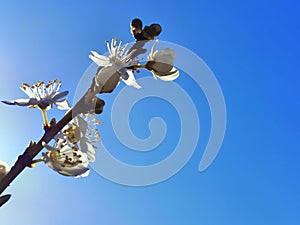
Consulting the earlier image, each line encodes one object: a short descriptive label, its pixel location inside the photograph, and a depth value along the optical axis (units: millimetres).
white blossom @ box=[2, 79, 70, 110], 193
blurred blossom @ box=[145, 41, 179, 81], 202
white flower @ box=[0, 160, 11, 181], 183
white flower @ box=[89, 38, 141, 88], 194
